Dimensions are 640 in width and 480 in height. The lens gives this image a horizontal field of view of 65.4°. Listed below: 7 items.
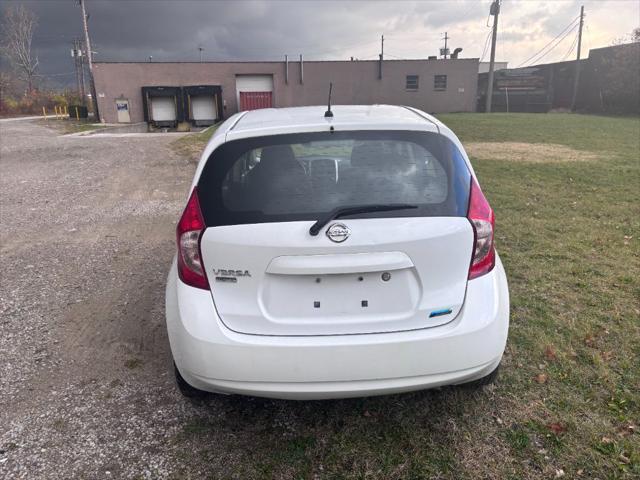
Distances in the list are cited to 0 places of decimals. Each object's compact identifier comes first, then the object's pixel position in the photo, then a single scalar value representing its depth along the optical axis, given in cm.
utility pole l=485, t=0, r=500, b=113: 4022
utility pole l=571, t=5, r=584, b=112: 4195
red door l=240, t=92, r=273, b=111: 4135
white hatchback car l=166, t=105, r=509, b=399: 229
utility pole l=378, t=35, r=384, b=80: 4269
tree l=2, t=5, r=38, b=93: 5995
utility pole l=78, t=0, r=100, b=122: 3731
